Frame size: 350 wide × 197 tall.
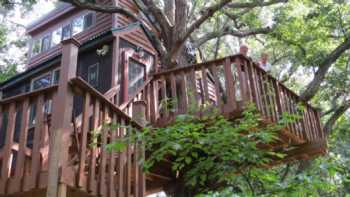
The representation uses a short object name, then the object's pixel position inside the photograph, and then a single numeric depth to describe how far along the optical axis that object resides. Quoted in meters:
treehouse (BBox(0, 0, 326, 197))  4.04
